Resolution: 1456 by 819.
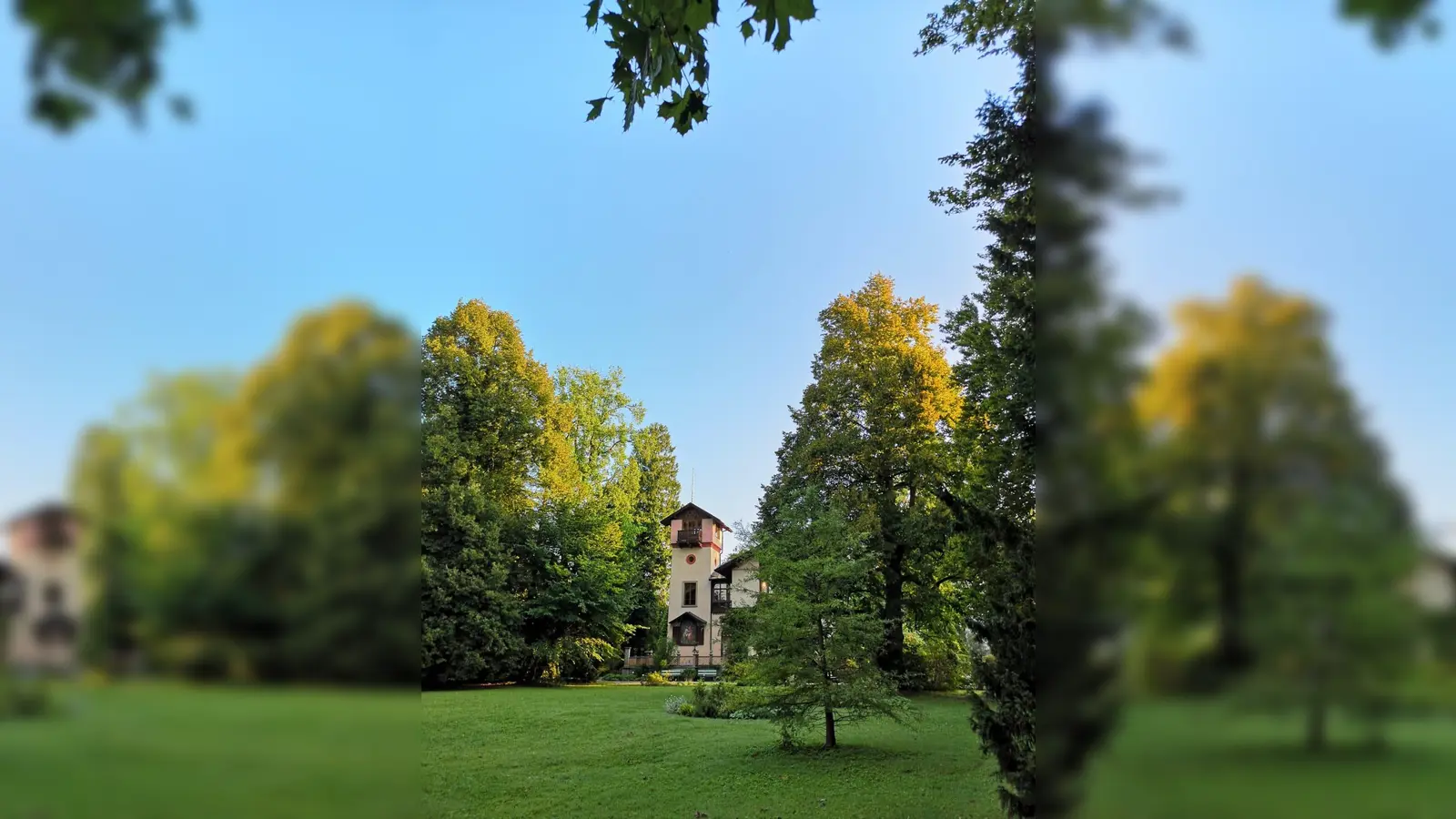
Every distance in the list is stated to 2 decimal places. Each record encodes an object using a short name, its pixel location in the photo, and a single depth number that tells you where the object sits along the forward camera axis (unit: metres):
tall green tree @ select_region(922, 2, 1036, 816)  7.52
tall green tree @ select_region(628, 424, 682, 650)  42.41
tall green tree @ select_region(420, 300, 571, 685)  28.64
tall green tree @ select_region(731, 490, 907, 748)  14.31
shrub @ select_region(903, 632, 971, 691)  24.53
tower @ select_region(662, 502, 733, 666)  43.62
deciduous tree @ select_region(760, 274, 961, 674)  23.72
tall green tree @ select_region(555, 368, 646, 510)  37.31
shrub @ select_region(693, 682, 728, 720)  21.34
